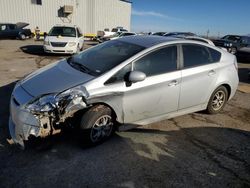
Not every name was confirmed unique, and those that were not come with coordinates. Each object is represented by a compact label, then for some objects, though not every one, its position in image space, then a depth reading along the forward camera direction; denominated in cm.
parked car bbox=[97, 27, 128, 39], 2235
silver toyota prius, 251
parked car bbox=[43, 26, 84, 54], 964
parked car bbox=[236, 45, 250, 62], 1128
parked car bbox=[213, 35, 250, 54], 1293
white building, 2096
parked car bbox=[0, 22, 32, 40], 1824
